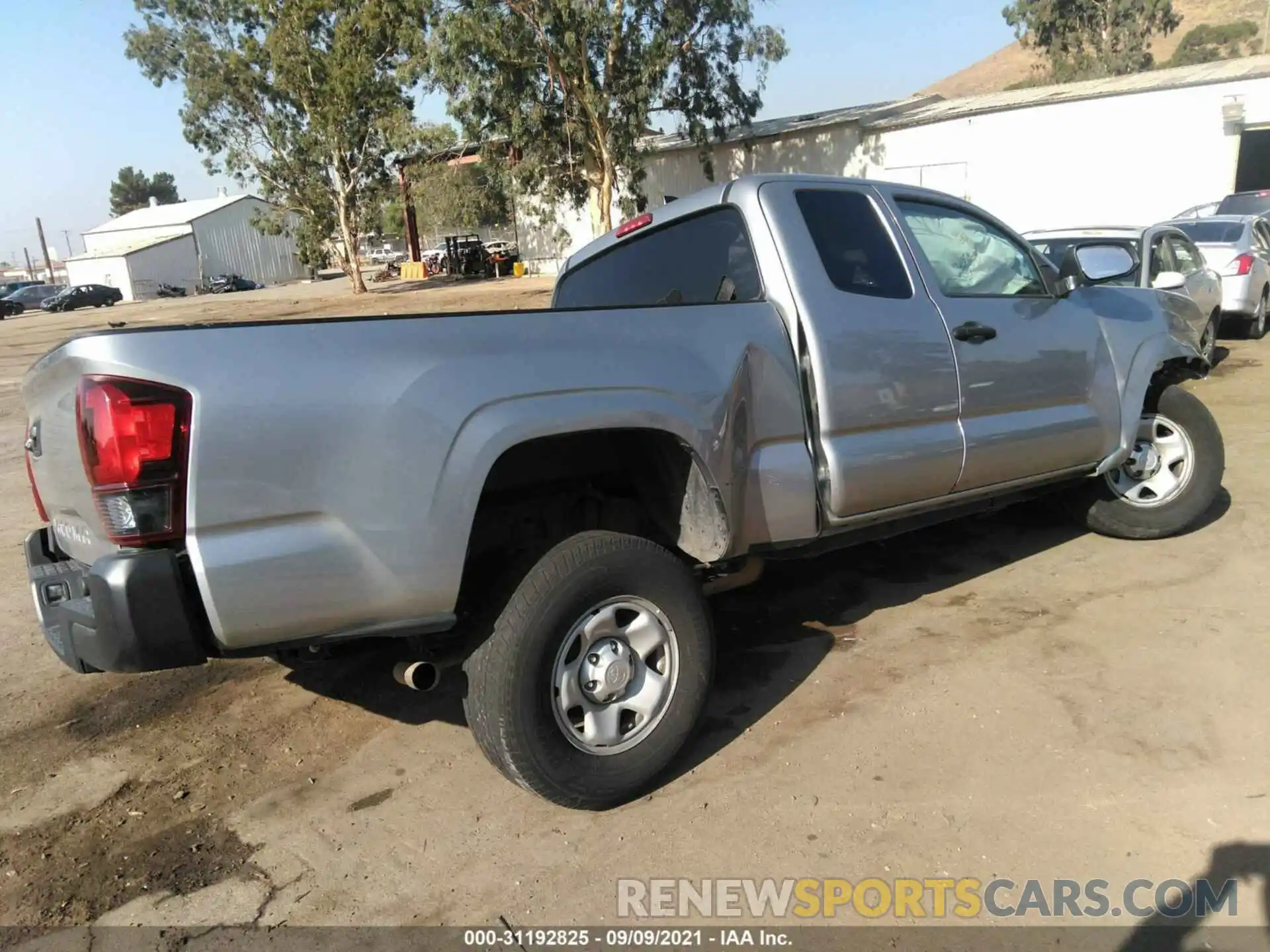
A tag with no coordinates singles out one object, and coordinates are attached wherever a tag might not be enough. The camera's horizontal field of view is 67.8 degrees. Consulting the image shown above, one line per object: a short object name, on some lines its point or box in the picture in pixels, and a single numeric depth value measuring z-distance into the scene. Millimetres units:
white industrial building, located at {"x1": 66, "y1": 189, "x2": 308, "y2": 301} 62031
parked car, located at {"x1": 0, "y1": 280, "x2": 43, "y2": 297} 49562
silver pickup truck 2375
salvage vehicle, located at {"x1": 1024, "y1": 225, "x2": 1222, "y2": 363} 9289
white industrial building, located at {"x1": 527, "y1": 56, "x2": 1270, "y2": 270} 21953
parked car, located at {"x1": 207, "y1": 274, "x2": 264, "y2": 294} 59531
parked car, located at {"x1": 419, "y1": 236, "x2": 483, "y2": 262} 45531
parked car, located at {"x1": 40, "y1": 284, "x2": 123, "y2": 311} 48938
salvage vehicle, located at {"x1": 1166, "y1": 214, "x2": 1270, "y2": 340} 11914
